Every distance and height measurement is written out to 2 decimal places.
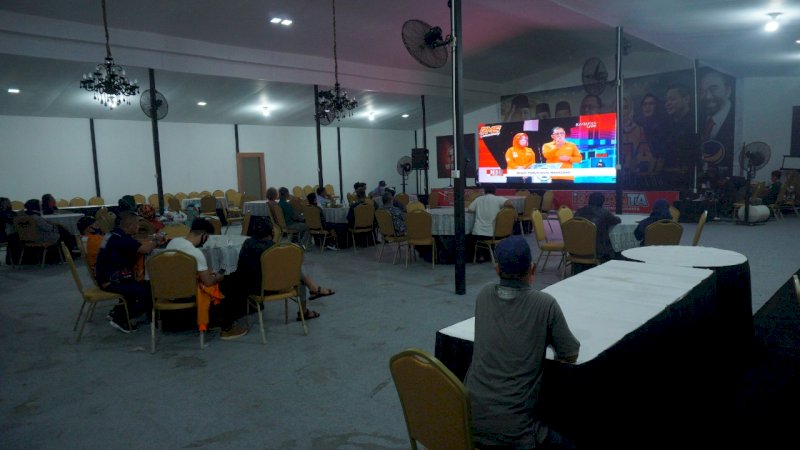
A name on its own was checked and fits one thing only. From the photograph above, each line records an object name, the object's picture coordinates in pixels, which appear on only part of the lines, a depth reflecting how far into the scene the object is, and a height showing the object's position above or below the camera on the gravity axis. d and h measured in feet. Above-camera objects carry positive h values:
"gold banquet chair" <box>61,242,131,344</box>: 14.30 -3.02
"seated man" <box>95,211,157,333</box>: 14.53 -2.23
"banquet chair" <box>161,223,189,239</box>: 19.43 -1.65
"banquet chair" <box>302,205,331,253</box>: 28.71 -2.15
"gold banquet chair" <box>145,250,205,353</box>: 12.77 -2.34
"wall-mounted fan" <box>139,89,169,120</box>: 28.09 +4.98
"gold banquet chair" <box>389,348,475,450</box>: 4.81 -2.26
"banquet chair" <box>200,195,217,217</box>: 40.63 -1.42
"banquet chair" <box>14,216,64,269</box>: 25.18 -1.98
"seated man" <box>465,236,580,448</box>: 5.58 -2.05
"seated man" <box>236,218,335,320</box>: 14.08 -1.93
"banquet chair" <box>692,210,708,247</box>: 17.21 -1.97
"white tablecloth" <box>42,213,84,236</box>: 28.14 -1.54
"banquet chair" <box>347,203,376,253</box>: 27.63 -2.09
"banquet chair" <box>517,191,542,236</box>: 30.78 -1.93
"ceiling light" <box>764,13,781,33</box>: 24.39 +7.22
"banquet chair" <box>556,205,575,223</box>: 20.33 -1.60
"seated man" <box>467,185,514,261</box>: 22.74 -1.52
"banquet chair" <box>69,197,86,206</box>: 40.29 -0.70
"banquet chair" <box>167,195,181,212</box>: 40.74 -1.22
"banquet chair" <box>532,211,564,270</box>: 20.27 -2.58
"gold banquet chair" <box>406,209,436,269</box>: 22.63 -2.19
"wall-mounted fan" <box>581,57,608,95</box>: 25.86 +5.26
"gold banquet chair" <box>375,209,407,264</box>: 24.36 -2.21
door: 52.03 +1.33
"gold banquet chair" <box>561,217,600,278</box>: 17.47 -2.33
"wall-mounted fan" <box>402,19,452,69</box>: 17.10 +4.84
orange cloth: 13.41 -3.07
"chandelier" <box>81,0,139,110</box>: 20.06 +4.52
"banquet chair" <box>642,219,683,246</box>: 16.21 -2.02
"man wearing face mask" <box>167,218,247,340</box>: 13.30 -2.22
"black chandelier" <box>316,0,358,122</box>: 29.76 +4.94
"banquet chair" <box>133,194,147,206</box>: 44.42 -0.70
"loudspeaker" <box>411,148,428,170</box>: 37.50 +1.72
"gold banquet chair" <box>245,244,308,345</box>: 13.34 -2.45
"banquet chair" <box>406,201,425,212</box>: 27.27 -1.40
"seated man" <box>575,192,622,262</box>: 17.53 -2.03
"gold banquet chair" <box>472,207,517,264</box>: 22.12 -2.20
